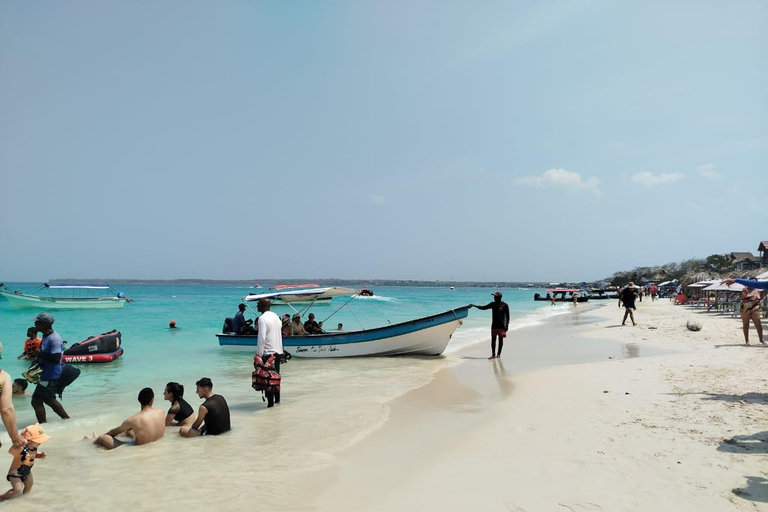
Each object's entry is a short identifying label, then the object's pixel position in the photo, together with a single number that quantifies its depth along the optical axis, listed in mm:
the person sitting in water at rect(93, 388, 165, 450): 6984
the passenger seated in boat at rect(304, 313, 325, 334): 16306
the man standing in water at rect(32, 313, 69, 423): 7422
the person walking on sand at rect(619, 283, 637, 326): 20812
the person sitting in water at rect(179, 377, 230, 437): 7324
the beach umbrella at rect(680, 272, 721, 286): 45275
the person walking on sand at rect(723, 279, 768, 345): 13172
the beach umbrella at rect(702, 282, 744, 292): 22512
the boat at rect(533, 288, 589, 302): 61662
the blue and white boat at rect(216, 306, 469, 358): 14586
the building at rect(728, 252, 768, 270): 56869
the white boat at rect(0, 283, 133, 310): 43656
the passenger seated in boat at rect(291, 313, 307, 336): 15891
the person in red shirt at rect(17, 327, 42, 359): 11675
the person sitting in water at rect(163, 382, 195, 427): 7628
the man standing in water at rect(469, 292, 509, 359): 13398
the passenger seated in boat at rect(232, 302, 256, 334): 16875
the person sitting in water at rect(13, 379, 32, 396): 10273
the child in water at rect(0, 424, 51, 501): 4695
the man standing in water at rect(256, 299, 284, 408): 8555
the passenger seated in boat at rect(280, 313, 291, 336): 15692
